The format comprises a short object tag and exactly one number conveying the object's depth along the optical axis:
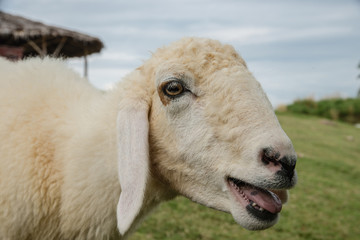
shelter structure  9.26
